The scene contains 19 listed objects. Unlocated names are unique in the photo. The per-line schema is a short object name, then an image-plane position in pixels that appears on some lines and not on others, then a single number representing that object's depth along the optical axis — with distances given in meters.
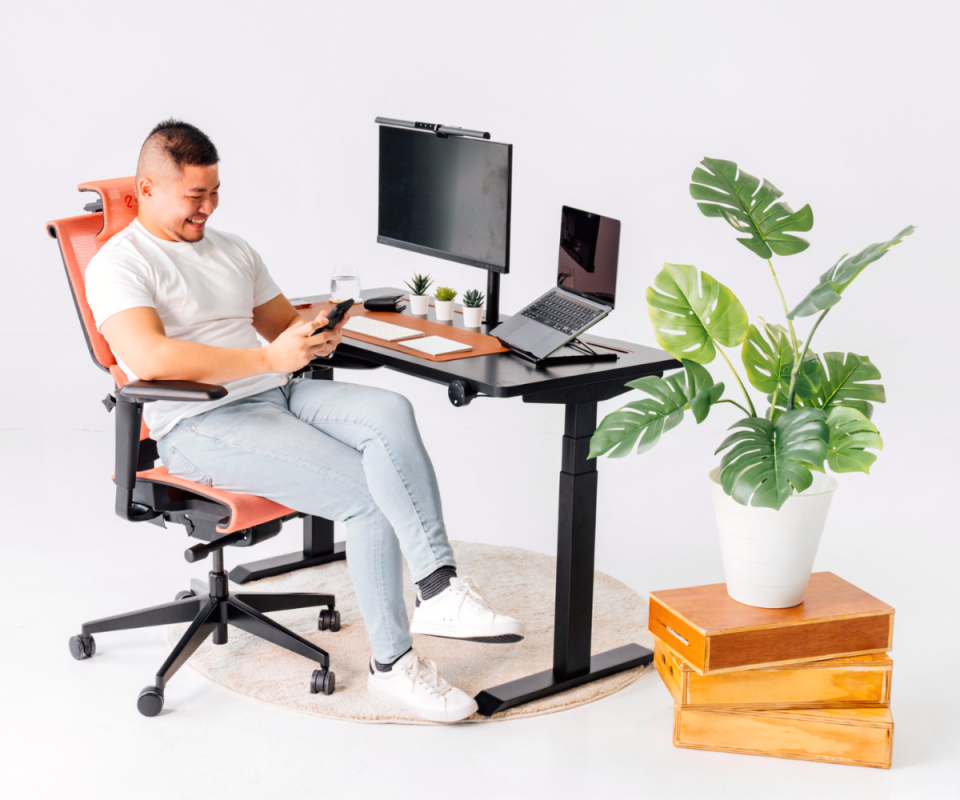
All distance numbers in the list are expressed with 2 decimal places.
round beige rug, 2.44
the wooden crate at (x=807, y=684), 2.19
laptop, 2.41
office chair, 2.28
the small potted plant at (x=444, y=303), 2.94
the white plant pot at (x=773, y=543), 2.18
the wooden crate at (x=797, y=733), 2.19
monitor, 2.74
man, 2.28
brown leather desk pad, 2.55
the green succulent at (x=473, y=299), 2.88
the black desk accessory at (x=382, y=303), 3.08
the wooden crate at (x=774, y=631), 2.17
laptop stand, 2.41
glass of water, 3.01
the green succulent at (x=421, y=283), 3.05
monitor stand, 2.89
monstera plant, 2.03
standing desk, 2.29
